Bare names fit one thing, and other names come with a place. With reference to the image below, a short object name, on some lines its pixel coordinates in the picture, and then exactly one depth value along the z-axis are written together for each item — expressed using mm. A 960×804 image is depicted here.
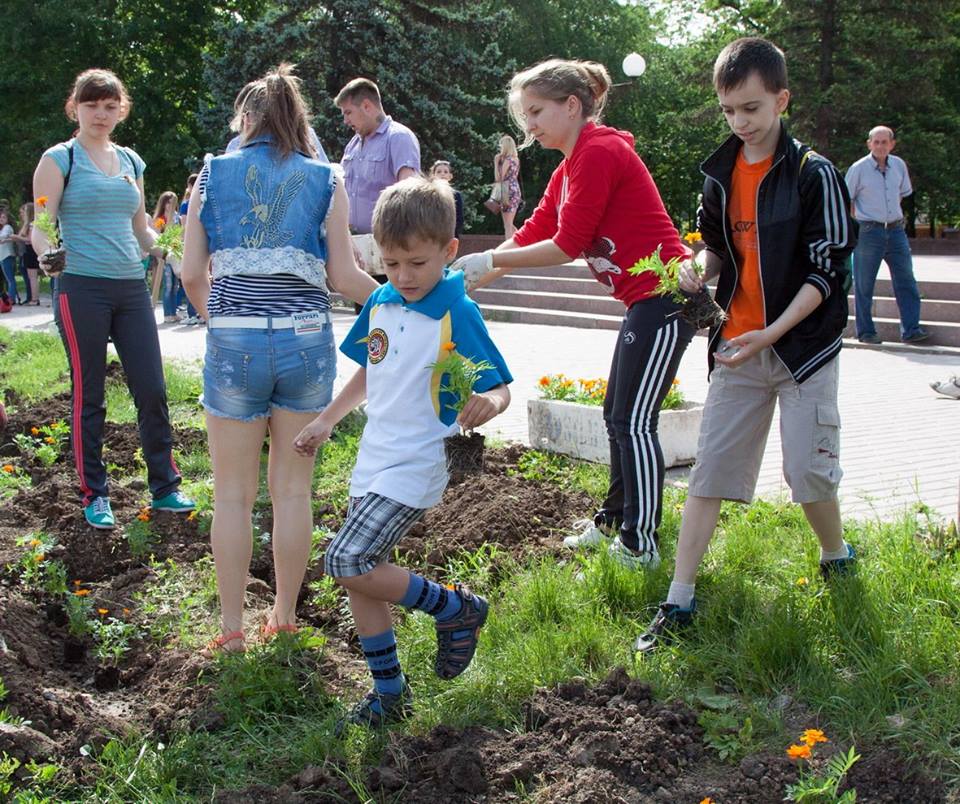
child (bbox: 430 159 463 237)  13270
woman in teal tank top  5547
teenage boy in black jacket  3639
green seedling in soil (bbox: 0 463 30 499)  6397
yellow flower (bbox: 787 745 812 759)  2662
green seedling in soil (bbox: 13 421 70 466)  7008
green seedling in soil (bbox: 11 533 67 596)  4676
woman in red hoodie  4355
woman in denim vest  3783
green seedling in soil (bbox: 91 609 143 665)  4059
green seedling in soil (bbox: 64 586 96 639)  4266
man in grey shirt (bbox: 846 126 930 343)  11633
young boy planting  3225
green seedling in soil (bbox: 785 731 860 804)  2600
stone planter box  6410
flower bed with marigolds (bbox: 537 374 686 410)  6666
